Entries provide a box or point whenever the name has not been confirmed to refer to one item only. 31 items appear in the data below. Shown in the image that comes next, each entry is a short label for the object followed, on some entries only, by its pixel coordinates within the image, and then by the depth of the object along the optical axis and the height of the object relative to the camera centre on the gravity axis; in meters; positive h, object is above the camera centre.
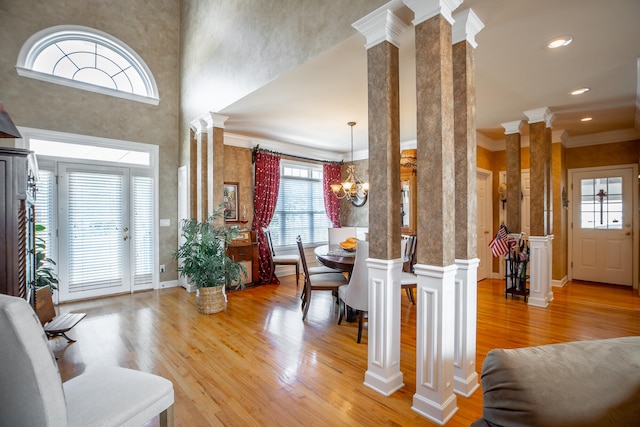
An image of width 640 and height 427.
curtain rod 5.68 +1.20
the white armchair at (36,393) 1.02 -0.64
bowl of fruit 4.02 -0.46
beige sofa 0.86 -0.54
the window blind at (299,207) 6.26 +0.12
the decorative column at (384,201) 2.11 +0.08
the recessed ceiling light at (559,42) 2.48 +1.44
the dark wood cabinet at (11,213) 1.73 +0.01
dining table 3.42 -0.56
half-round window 4.19 +2.33
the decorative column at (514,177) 4.53 +0.52
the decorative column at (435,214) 1.84 -0.02
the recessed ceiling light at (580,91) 3.49 +1.42
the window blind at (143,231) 4.96 -0.29
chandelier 4.94 +0.45
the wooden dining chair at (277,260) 5.32 -0.85
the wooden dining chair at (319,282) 3.53 -0.84
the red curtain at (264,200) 5.59 +0.25
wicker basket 3.81 -1.11
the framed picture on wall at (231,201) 5.30 +0.22
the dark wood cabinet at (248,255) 5.07 -0.73
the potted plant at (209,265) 3.82 -0.67
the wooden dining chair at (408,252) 4.00 -0.56
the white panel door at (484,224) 5.64 -0.25
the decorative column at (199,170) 4.65 +0.70
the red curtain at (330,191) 6.91 +0.50
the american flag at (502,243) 4.35 -0.47
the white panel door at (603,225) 5.12 -0.27
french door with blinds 4.35 -0.26
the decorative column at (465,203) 2.11 +0.06
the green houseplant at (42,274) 3.13 -0.68
